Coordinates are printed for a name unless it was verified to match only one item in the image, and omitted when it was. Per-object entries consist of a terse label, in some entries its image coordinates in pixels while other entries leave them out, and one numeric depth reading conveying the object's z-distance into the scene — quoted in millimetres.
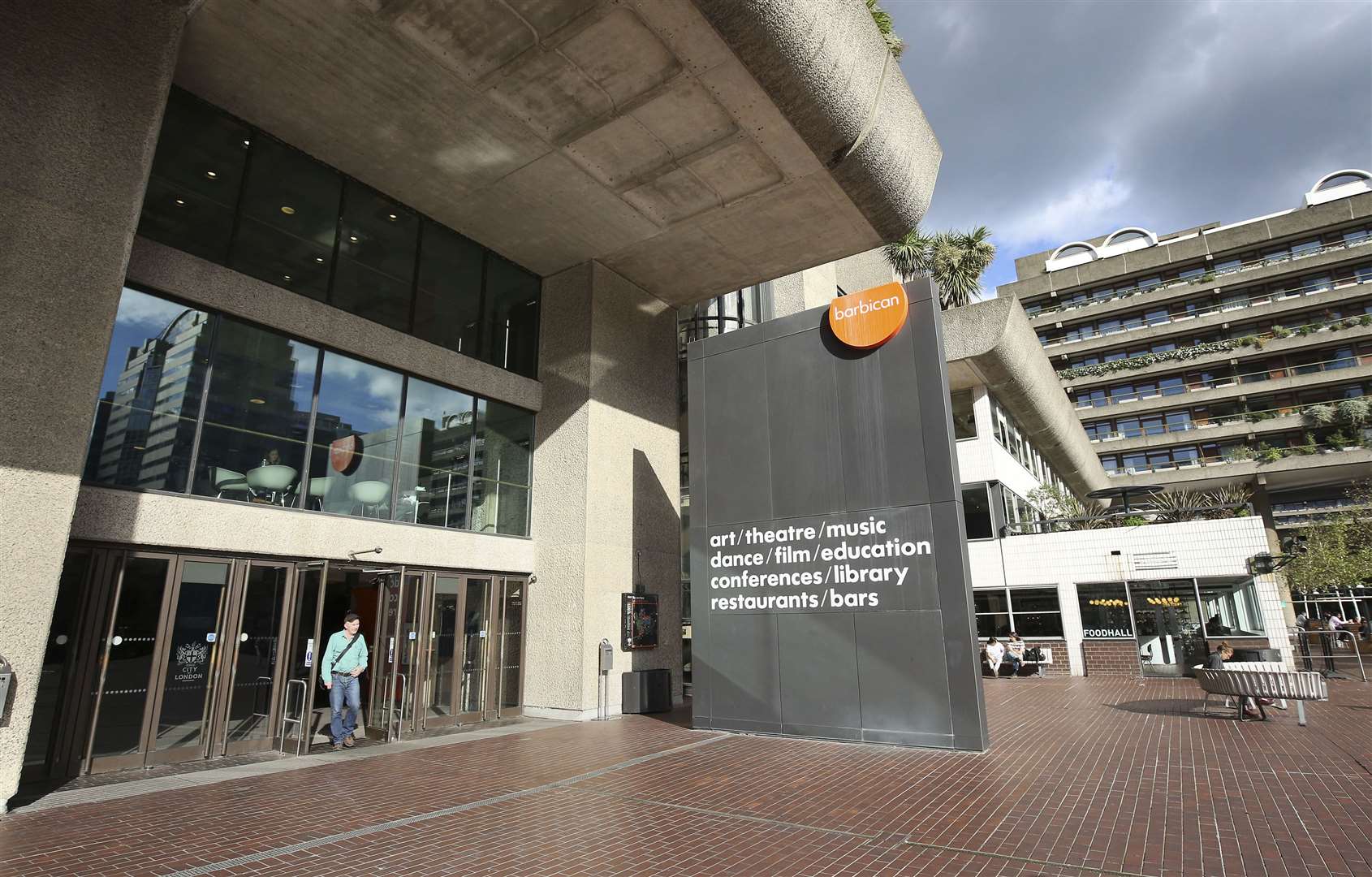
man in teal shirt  9477
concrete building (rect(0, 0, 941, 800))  7340
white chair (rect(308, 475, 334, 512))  10344
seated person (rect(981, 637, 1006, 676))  19234
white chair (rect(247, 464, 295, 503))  9703
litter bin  12945
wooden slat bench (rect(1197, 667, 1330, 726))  9445
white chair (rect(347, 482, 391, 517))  10945
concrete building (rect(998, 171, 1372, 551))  41688
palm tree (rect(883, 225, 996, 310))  27594
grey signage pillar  9078
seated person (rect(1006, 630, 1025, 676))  19734
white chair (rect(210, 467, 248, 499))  9297
